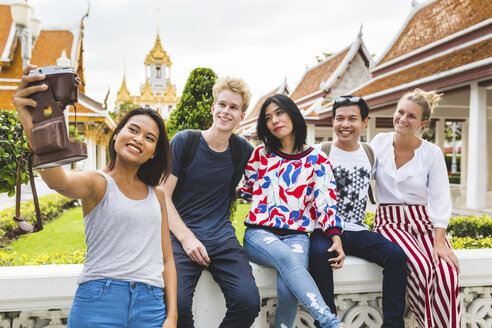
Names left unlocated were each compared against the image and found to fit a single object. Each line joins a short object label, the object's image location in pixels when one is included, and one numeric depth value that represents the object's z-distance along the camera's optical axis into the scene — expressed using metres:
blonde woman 2.34
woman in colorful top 2.20
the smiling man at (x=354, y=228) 2.30
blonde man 2.24
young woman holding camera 1.67
